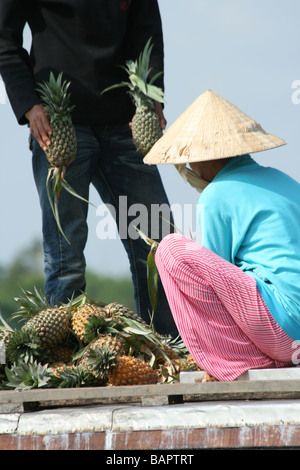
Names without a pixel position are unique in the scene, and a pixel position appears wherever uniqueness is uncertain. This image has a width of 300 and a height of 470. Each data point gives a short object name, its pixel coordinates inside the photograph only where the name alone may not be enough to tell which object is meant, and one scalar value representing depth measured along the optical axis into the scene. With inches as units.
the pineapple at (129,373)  265.6
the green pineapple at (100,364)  262.7
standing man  328.8
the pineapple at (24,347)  277.9
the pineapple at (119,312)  297.6
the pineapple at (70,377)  258.7
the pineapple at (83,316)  284.8
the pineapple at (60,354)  287.9
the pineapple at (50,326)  284.2
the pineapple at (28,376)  252.7
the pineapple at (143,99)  328.8
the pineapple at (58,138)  321.0
